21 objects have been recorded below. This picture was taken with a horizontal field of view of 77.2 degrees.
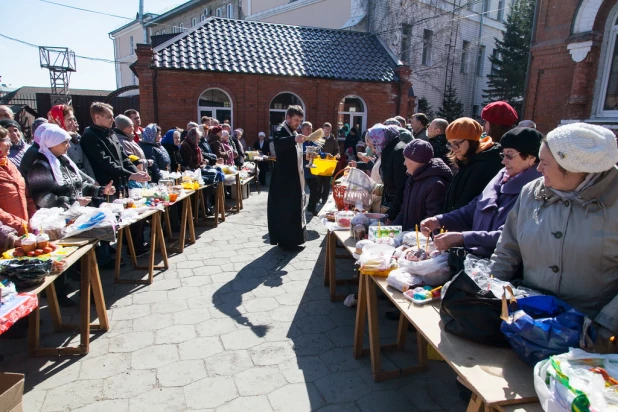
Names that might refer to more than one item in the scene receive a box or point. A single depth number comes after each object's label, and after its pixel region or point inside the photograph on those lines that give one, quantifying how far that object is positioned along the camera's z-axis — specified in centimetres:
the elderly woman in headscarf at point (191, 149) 681
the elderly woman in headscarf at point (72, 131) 420
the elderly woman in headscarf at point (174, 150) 680
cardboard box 174
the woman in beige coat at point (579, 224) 161
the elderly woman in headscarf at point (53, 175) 335
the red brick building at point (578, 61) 752
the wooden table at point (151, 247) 432
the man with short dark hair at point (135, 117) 671
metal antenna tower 1914
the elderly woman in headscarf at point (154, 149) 602
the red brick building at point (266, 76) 1222
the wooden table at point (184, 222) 538
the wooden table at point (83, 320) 299
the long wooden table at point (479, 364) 139
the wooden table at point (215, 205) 675
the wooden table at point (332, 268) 397
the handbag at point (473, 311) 162
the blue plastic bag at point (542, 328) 143
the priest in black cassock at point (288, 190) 512
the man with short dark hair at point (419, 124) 572
